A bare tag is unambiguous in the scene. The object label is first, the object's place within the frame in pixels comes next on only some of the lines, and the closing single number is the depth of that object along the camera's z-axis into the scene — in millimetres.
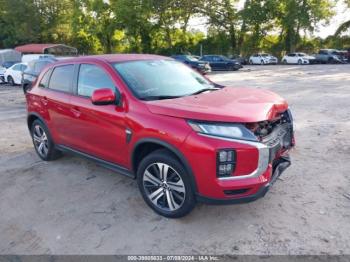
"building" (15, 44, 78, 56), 32750
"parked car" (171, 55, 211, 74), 25194
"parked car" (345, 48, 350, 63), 34900
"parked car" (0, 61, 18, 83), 21428
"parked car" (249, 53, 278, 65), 37625
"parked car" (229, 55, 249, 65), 39219
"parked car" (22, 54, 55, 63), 24522
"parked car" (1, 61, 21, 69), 23422
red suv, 3240
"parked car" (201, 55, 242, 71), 29712
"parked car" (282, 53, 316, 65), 34359
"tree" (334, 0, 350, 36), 37062
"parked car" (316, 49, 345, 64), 33625
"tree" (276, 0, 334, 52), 35462
